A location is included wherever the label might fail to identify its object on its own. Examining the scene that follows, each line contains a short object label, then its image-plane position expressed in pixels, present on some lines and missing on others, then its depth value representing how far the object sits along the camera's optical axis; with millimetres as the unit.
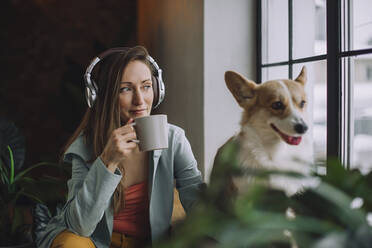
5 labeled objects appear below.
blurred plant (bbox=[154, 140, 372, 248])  394
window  1207
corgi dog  773
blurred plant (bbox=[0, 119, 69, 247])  1872
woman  1096
